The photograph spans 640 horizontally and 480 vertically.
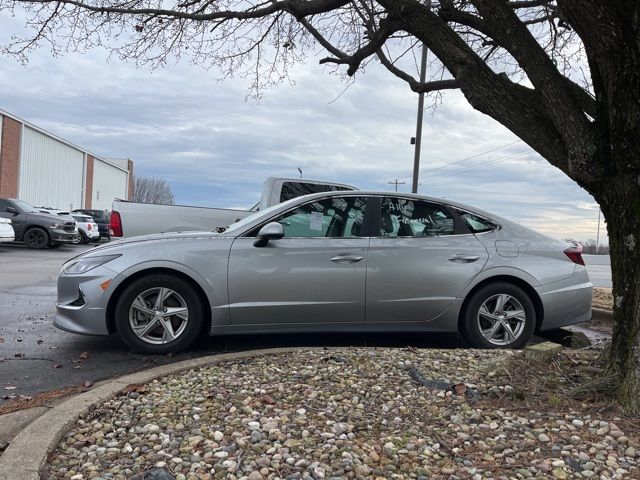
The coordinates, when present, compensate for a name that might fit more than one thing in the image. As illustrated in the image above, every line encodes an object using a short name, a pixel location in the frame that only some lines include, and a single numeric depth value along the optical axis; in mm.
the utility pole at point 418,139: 15828
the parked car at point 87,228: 25648
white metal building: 31972
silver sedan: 4898
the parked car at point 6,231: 16609
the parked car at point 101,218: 30139
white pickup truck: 7941
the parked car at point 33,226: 19391
